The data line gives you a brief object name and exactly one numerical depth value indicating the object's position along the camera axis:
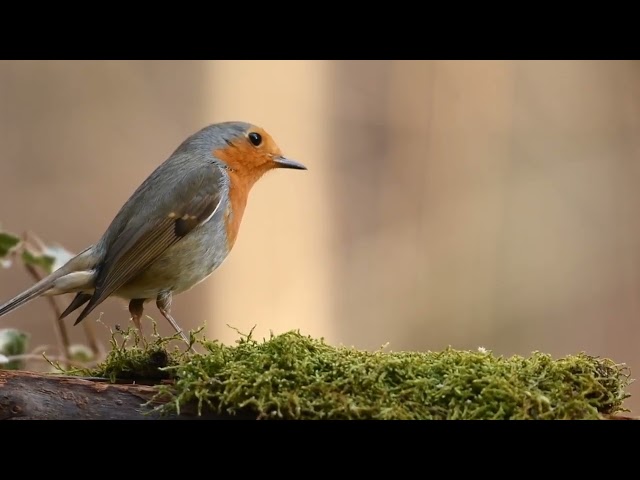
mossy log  4.07
